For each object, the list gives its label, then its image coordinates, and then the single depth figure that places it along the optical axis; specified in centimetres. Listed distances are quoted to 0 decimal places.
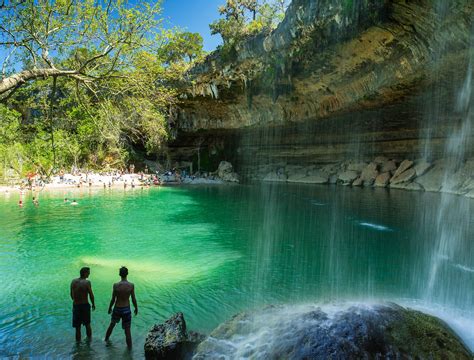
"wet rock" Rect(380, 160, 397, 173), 3300
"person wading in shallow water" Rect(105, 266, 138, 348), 601
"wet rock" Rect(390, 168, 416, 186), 3017
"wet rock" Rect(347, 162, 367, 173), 3530
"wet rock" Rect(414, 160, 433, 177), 2942
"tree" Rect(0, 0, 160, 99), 595
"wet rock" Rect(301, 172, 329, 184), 3738
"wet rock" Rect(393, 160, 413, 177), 3132
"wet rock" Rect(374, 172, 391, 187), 3216
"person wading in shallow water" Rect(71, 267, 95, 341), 607
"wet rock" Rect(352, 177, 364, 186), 3416
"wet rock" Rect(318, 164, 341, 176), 3772
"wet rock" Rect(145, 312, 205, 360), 550
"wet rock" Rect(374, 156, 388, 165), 3411
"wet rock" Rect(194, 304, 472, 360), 471
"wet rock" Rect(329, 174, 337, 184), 3684
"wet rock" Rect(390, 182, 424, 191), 2873
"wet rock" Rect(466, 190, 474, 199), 2322
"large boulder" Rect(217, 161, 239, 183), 4178
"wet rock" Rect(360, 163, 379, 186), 3362
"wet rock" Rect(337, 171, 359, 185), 3494
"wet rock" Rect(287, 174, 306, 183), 3953
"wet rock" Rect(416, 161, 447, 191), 2717
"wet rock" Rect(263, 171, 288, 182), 4087
